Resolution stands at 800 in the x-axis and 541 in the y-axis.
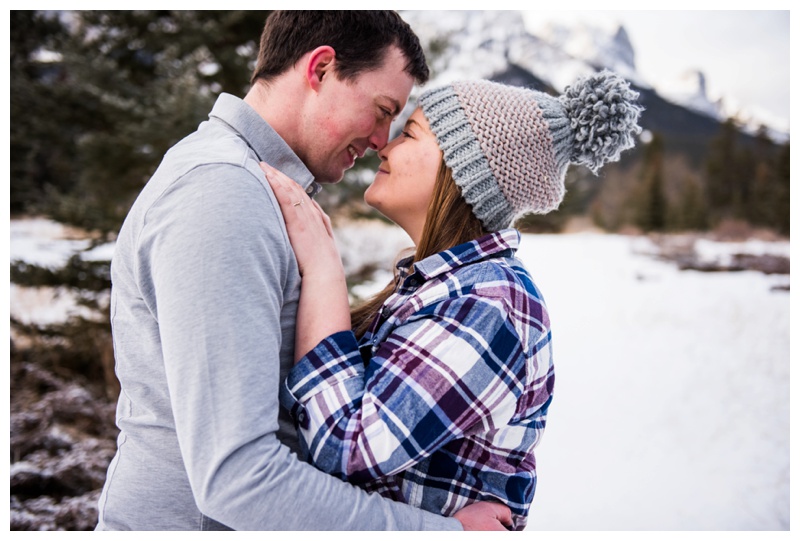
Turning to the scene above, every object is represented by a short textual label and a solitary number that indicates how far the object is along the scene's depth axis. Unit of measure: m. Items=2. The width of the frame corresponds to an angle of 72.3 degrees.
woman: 1.17
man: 1.02
